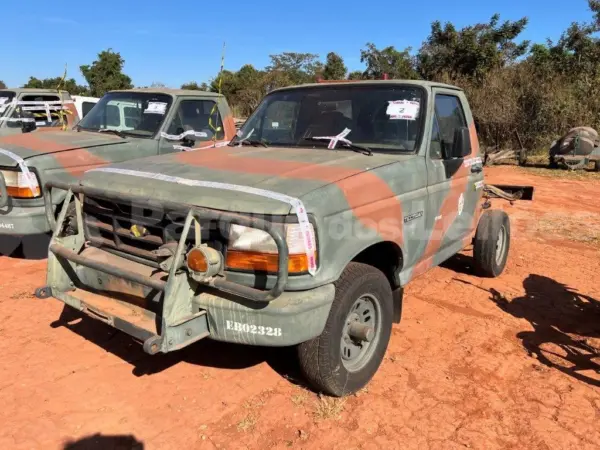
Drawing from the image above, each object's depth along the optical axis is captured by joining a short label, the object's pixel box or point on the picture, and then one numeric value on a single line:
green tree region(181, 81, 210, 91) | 35.43
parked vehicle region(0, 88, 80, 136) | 8.76
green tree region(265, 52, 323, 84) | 46.34
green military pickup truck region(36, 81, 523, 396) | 2.70
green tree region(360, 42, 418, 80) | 31.33
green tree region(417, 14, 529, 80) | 23.00
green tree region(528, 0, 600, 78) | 20.03
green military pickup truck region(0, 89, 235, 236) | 5.14
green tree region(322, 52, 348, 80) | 40.22
